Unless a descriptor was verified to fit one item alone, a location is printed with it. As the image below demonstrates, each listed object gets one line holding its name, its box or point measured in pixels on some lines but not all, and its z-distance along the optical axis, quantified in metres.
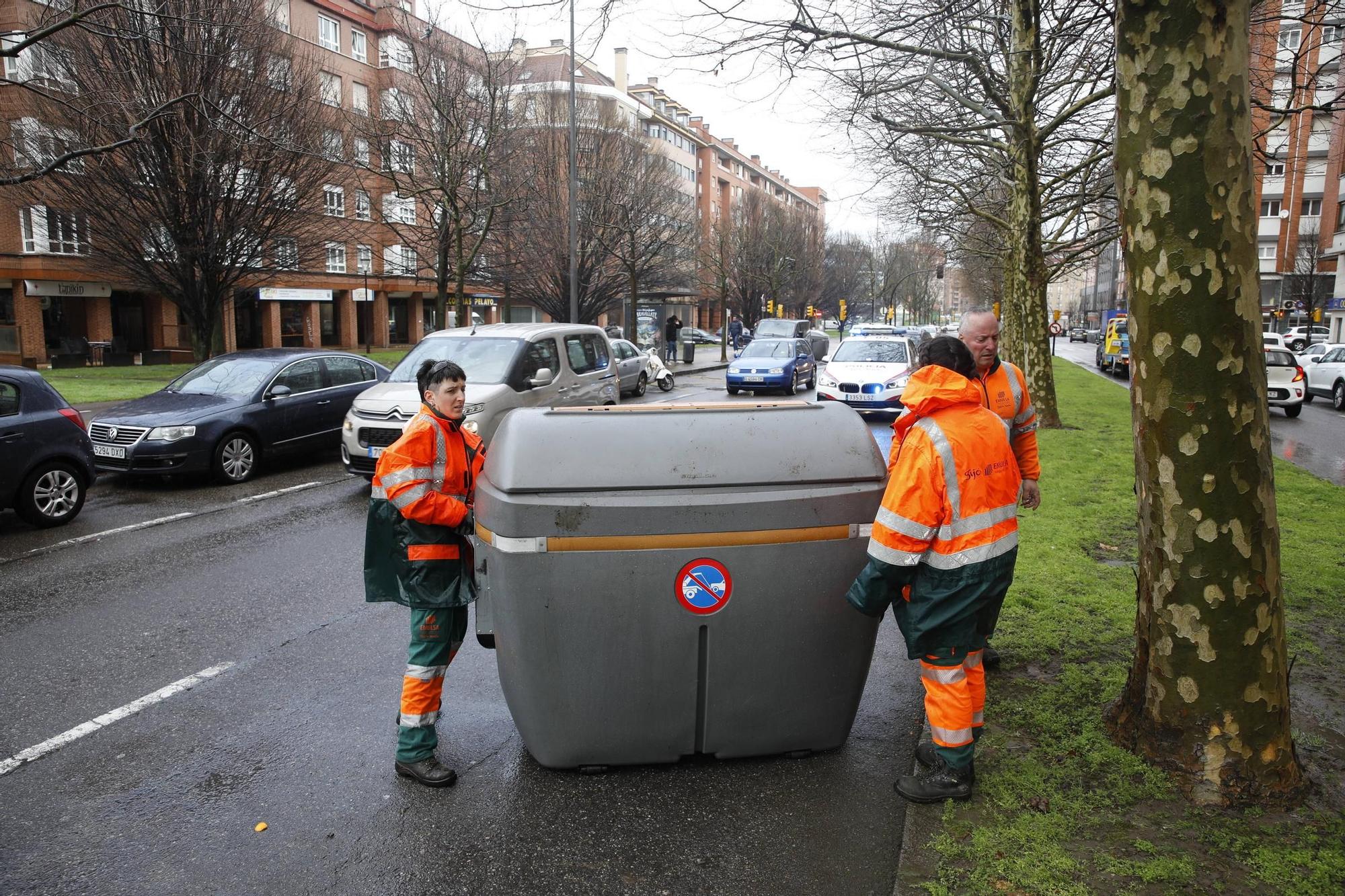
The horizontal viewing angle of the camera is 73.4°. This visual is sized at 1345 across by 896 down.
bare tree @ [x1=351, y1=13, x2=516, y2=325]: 23.91
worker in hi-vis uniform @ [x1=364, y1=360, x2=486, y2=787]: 3.62
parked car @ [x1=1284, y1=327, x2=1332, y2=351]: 33.85
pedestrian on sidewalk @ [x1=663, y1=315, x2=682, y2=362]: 34.69
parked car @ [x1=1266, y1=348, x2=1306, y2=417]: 19.75
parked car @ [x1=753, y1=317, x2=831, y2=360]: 34.25
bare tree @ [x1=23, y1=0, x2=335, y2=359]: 18.34
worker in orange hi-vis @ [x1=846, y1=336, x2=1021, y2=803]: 3.20
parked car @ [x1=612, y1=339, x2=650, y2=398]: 21.98
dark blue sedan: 10.13
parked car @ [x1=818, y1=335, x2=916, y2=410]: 16.89
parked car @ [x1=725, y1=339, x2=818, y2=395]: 23.11
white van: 9.90
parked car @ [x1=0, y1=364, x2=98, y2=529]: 8.07
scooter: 24.80
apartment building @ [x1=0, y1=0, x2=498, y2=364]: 27.08
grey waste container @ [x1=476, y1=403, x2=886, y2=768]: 3.29
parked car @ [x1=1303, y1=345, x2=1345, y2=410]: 22.16
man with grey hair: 4.50
